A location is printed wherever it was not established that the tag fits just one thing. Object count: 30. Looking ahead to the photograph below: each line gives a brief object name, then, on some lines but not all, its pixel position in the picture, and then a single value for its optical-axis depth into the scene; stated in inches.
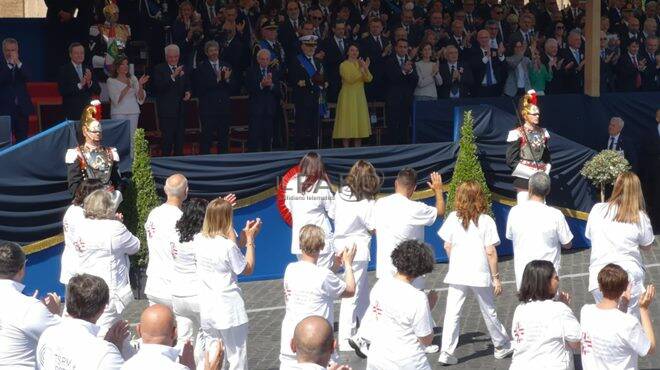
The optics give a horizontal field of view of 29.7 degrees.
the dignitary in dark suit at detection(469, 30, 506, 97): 768.9
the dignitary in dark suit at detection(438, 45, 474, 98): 749.9
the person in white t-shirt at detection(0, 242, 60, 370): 316.8
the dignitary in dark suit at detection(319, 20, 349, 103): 742.5
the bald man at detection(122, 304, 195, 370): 272.5
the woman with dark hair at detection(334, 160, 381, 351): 476.4
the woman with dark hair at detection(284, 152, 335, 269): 491.5
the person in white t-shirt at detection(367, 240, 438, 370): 346.9
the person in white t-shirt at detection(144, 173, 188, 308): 425.4
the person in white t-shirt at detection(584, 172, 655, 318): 416.2
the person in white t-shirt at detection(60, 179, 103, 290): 432.8
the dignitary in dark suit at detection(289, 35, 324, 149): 726.5
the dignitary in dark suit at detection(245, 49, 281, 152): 705.6
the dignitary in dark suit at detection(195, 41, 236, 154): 696.4
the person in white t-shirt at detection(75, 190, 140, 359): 417.7
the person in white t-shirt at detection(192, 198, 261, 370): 393.4
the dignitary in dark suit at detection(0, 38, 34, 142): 652.7
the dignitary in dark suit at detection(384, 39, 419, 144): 737.6
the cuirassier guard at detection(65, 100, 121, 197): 566.3
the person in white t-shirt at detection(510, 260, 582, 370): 340.8
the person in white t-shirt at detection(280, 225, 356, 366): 384.5
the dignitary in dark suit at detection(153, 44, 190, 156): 684.7
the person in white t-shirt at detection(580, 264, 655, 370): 327.3
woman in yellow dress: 724.0
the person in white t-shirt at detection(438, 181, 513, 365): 456.1
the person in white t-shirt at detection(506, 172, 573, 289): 445.7
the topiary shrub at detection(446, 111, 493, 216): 644.7
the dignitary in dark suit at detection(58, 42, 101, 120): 657.6
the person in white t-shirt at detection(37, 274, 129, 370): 288.5
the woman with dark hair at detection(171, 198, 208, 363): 412.2
